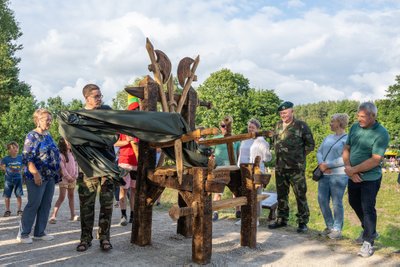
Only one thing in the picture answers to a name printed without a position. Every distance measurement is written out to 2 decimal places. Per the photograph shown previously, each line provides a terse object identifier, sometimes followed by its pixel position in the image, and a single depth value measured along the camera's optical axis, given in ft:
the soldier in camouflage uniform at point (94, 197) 14.16
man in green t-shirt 14.48
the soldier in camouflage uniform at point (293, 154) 18.21
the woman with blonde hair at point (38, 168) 15.19
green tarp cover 12.78
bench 21.21
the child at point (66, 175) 19.67
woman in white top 20.24
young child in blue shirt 22.68
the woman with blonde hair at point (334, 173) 17.63
